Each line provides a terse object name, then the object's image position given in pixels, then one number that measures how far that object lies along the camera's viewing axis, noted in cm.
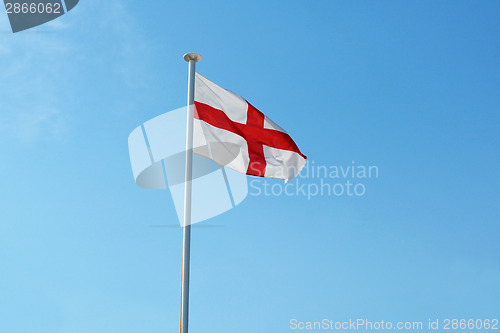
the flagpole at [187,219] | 1253
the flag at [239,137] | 1512
